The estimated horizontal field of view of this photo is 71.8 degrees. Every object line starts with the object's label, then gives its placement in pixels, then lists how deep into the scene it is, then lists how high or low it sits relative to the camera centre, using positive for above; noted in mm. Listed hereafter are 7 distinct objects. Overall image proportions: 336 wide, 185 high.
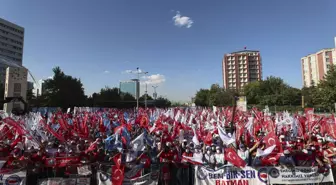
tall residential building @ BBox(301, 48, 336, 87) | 89625 +19431
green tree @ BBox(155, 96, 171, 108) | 87588 +3449
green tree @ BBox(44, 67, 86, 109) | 48662 +4384
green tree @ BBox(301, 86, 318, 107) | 50609 +3475
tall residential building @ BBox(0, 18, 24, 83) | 101250 +32415
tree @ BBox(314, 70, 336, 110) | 26406 +2321
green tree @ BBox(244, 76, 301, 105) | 49625 +4276
